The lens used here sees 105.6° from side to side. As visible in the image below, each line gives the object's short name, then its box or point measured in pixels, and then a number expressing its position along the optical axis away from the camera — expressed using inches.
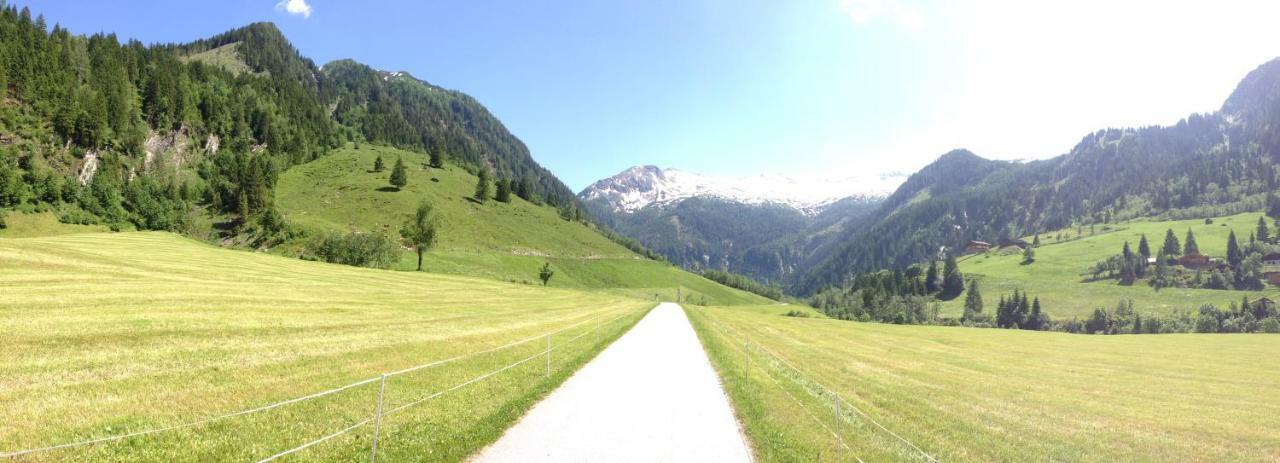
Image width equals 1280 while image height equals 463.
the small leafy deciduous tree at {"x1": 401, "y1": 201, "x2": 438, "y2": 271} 3469.5
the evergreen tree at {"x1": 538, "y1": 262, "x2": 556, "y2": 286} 4232.3
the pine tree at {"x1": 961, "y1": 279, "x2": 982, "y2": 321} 6761.8
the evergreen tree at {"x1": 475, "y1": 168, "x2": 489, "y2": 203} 6604.3
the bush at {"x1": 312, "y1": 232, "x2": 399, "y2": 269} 3193.9
